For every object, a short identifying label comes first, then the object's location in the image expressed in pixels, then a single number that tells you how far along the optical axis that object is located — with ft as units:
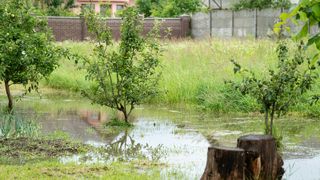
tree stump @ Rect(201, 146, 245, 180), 24.04
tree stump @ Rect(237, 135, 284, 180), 26.20
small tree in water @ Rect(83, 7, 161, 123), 46.88
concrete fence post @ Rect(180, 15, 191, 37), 122.62
